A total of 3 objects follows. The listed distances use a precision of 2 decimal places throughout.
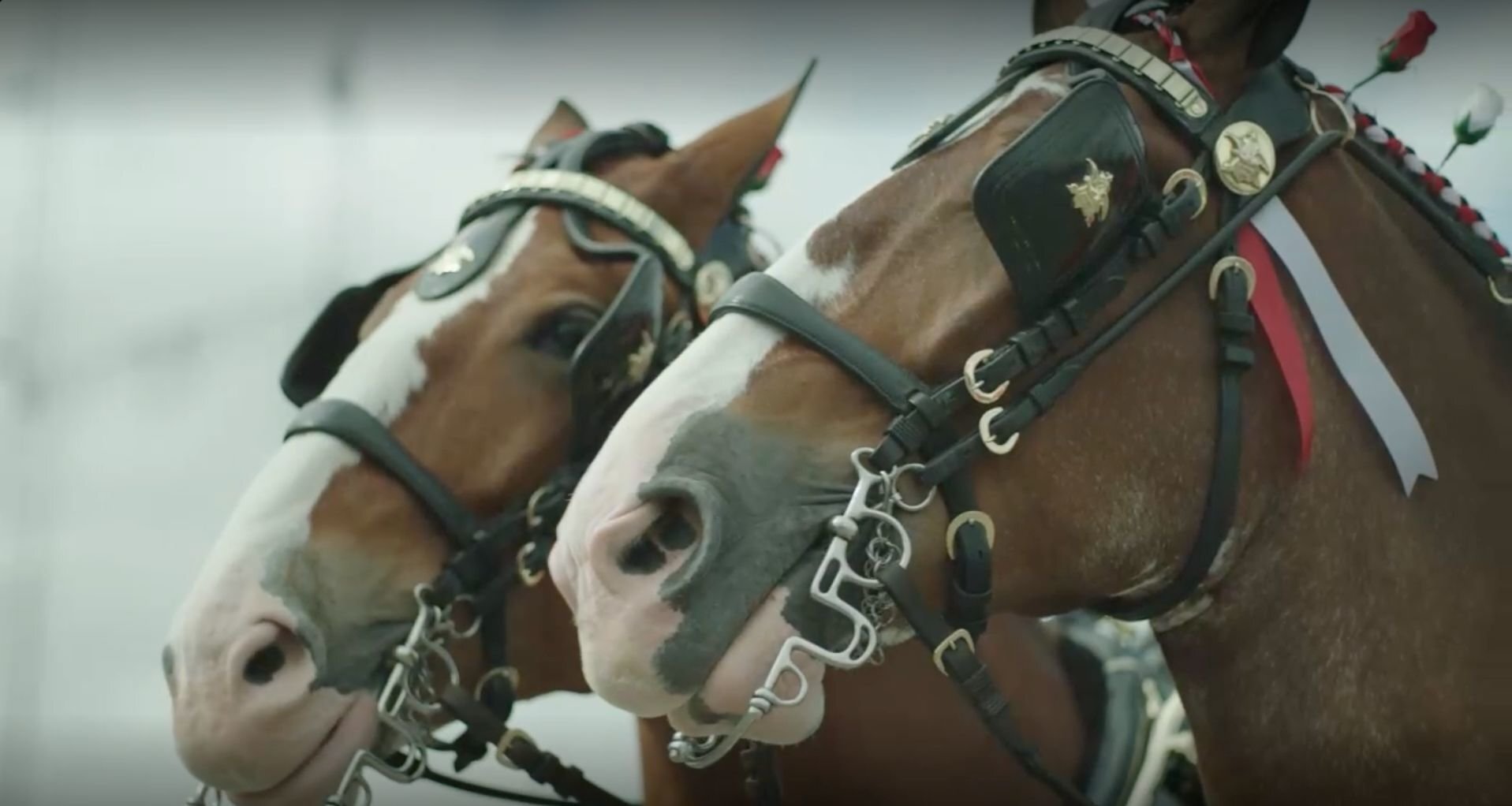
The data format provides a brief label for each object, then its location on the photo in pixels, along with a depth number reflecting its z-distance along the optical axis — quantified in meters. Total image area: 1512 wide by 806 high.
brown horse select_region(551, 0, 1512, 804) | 2.98
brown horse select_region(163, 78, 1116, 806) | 3.37
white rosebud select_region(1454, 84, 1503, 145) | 3.24
